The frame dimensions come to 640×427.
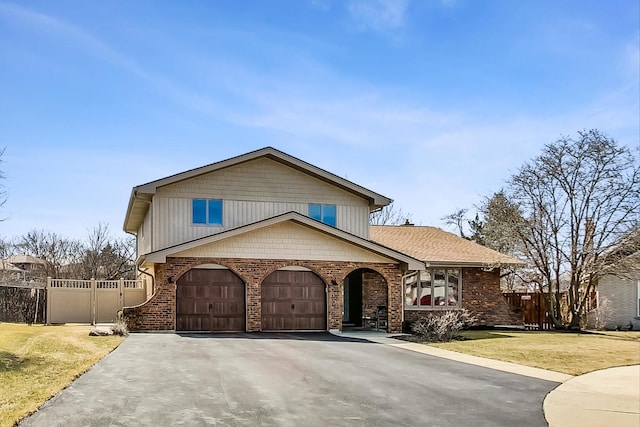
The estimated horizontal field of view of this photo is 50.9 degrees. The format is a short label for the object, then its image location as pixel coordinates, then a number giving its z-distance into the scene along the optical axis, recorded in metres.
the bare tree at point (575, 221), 27.81
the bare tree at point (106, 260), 43.47
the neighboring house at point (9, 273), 44.34
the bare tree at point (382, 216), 57.41
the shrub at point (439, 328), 22.89
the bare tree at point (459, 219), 55.62
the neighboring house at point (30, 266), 46.31
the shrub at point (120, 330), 21.14
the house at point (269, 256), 23.91
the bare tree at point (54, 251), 44.50
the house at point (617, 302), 29.89
